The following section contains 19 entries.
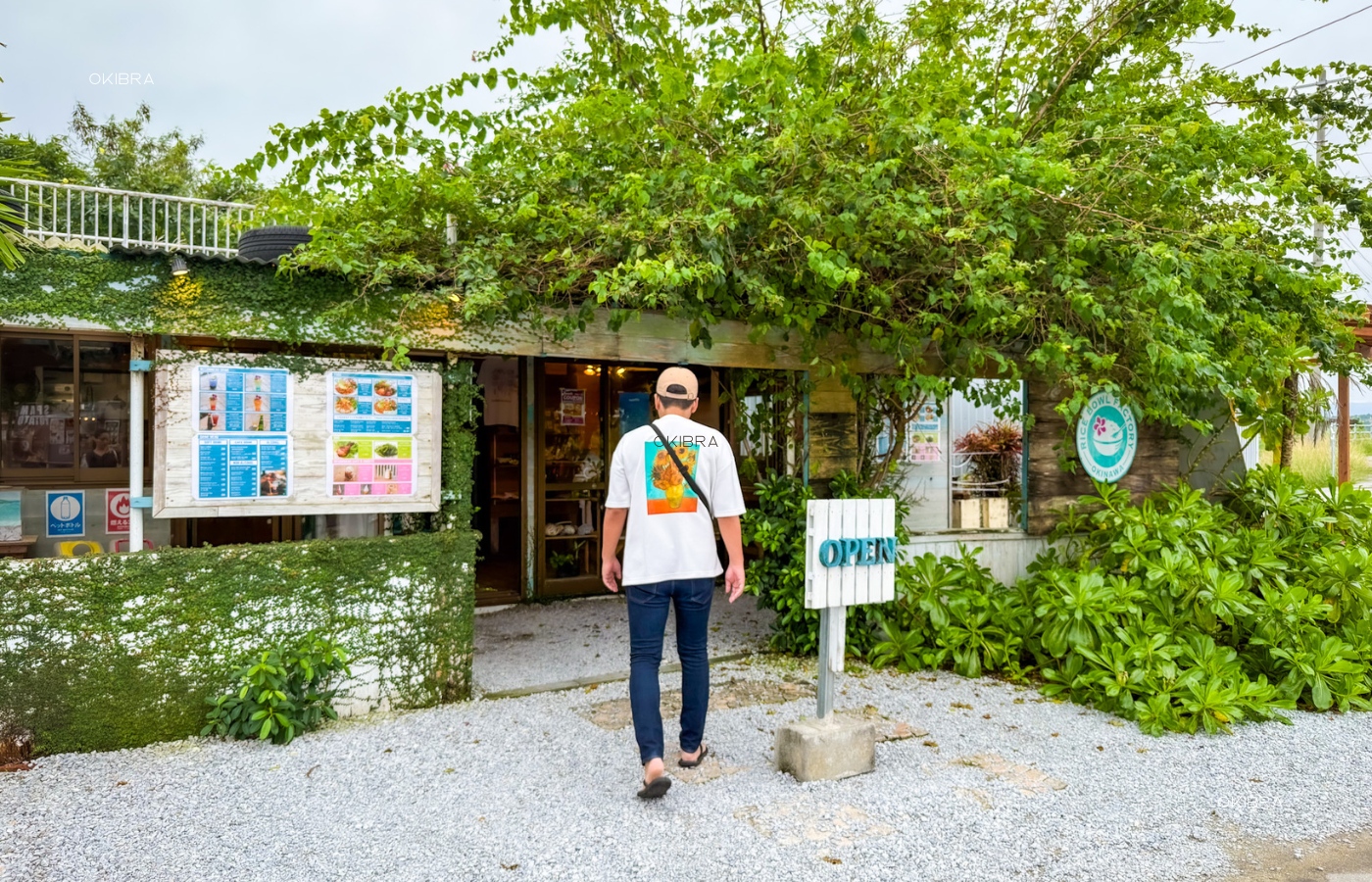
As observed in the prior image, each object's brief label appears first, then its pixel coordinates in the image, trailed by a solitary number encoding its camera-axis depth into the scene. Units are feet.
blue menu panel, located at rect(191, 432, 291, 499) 11.70
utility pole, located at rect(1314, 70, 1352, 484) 33.88
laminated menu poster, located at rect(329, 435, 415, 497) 12.52
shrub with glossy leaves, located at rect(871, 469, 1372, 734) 13.32
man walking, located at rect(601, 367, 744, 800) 9.92
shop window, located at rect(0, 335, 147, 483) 20.10
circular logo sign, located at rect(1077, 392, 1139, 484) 19.34
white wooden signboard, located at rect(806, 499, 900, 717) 10.67
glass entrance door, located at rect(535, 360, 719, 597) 22.65
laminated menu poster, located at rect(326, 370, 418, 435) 12.52
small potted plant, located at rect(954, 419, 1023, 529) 19.26
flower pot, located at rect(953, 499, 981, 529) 18.99
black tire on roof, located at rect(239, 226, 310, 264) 14.48
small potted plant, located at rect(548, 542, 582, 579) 22.76
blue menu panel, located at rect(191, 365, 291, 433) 11.71
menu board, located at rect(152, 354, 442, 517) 11.57
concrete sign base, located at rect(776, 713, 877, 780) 10.50
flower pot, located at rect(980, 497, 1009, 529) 19.22
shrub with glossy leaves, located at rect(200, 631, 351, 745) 11.44
